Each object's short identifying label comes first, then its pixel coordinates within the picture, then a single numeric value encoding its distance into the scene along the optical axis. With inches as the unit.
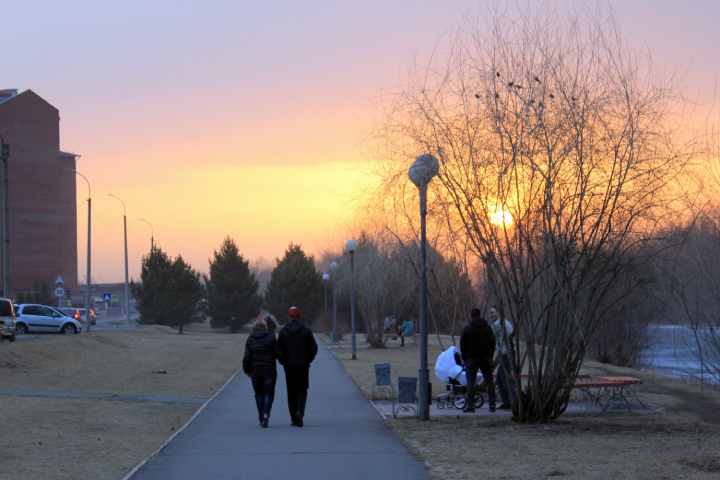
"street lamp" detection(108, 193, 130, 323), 2502.5
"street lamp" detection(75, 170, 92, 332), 2088.6
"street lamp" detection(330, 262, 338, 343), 2288.4
